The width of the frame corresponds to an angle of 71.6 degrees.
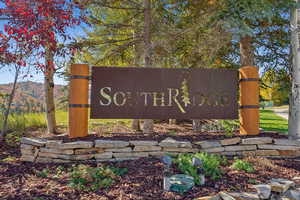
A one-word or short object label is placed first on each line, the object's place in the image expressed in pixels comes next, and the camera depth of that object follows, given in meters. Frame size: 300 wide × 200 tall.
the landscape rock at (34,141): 3.53
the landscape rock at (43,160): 3.50
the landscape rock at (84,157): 3.46
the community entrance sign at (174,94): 3.97
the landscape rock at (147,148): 3.54
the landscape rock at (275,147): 3.70
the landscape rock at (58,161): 3.46
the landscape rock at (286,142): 3.70
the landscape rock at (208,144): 3.60
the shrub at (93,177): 2.57
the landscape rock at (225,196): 2.27
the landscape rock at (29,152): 3.57
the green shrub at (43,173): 3.00
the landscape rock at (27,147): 3.57
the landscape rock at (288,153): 3.74
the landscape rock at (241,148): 3.66
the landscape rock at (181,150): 3.57
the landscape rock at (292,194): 2.49
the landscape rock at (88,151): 3.48
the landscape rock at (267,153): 3.68
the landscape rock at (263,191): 2.41
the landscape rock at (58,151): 3.46
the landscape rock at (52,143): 3.47
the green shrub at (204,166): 2.72
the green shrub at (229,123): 7.38
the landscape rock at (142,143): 3.54
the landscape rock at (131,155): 3.52
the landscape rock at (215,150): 3.63
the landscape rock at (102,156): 3.49
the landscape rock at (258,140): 3.67
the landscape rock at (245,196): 2.30
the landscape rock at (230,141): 3.65
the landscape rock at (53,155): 3.46
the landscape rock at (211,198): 2.25
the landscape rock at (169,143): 3.55
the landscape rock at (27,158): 3.54
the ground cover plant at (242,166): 2.97
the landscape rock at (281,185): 2.52
